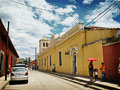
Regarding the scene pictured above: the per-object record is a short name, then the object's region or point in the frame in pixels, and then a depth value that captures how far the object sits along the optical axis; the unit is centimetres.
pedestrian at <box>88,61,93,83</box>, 1008
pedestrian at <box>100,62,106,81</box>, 957
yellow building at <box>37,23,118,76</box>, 1208
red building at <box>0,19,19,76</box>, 1503
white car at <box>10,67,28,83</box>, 1092
